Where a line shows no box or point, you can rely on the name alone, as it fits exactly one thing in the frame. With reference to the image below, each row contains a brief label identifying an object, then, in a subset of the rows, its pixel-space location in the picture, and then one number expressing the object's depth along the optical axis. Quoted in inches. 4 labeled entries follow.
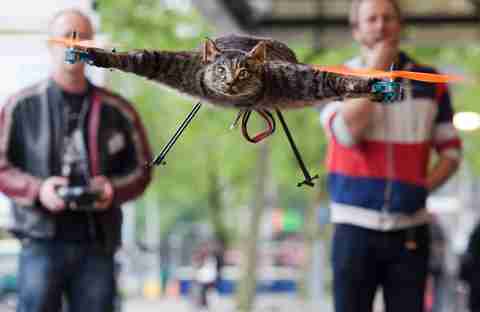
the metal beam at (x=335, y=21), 544.8
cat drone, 125.0
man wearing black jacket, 260.4
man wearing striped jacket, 242.7
